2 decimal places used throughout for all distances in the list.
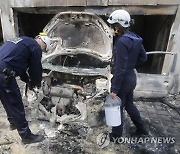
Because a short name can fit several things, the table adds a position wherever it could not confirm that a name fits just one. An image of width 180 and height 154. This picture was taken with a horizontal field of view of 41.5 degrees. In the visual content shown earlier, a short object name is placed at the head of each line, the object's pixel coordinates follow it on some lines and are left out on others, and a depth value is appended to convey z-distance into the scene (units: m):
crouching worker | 3.13
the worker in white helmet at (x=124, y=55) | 3.07
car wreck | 3.96
